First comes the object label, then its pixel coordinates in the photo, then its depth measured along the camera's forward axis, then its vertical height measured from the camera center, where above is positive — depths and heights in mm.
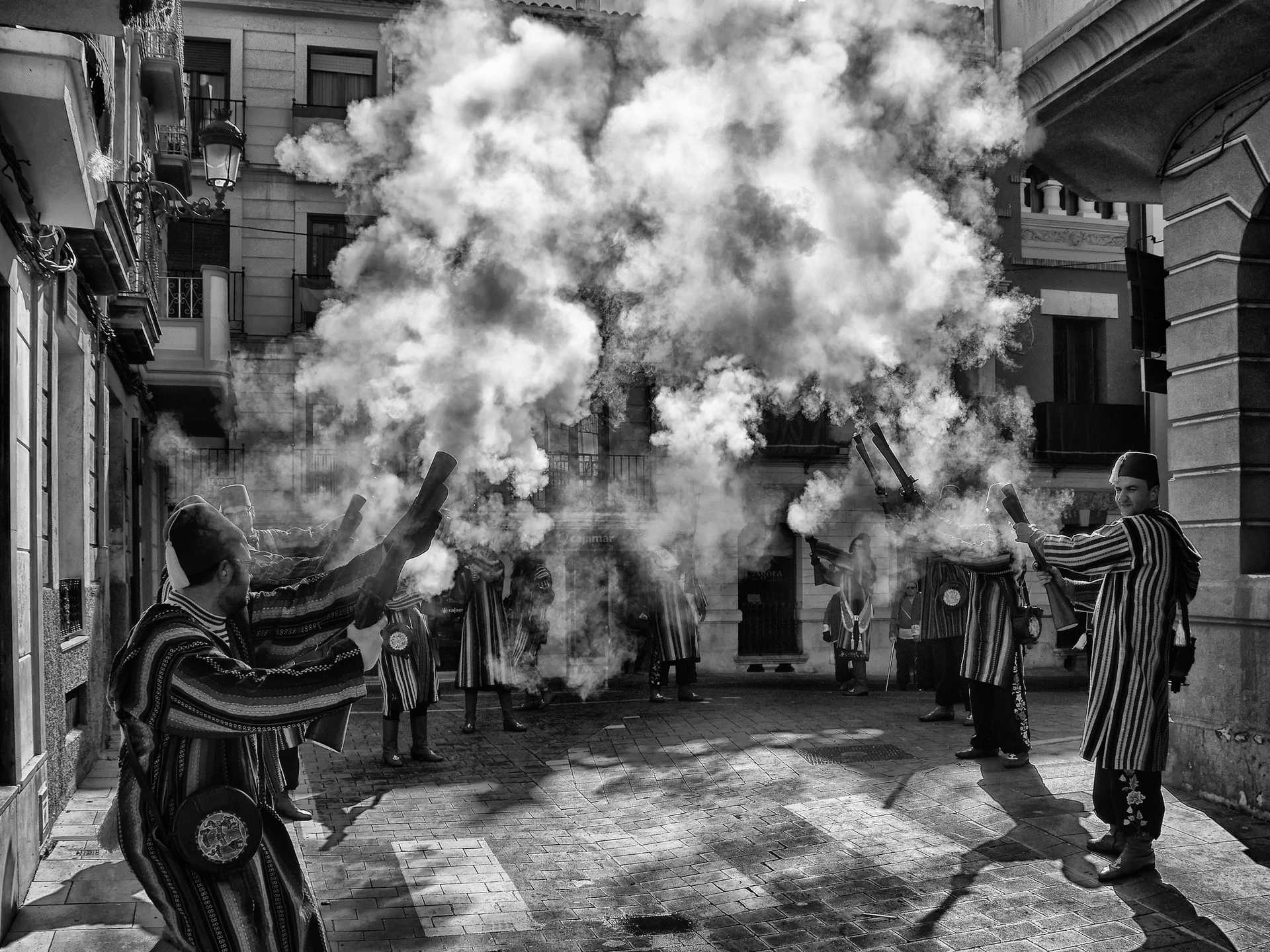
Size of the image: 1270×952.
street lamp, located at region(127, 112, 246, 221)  9289 +2530
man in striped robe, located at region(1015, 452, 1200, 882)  5840 -866
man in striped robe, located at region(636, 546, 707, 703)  12961 -1644
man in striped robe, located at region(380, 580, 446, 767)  9250 -1508
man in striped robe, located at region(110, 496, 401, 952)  3227 -749
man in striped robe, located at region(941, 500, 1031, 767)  8312 -1307
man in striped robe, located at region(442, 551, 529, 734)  10820 -1430
